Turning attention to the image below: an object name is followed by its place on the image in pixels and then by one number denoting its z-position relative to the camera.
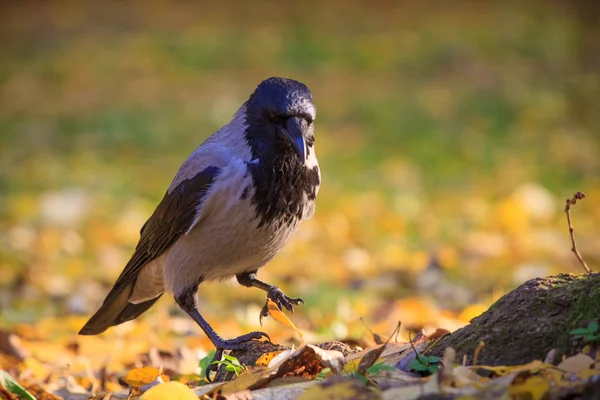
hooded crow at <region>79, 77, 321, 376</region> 8.64
